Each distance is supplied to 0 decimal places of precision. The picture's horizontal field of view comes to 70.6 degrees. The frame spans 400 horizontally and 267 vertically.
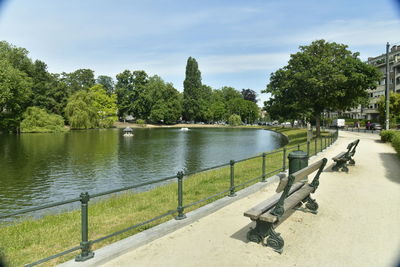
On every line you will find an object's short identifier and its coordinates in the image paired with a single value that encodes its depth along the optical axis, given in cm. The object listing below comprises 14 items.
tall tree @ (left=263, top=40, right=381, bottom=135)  2645
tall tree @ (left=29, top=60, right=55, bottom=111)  6981
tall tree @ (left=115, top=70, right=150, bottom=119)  9612
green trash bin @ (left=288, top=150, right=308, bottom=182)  871
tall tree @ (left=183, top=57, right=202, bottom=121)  10292
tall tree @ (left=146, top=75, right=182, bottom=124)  9494
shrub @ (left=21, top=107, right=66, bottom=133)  5619
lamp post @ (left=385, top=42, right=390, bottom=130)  2357
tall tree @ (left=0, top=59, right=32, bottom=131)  4641
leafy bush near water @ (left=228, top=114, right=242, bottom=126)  10194
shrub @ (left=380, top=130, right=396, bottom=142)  2292
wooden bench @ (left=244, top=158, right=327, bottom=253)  473
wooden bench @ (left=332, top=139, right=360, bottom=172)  1141
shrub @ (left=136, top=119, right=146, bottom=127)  9281
